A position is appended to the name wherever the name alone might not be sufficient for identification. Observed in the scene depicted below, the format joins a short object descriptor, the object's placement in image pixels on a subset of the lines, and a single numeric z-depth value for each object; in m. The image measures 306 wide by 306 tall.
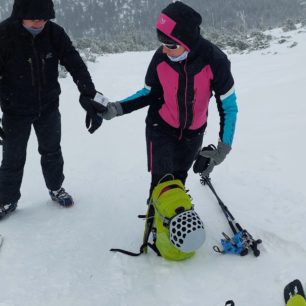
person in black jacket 3.54
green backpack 3.22
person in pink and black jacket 3.12
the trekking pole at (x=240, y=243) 3.39
